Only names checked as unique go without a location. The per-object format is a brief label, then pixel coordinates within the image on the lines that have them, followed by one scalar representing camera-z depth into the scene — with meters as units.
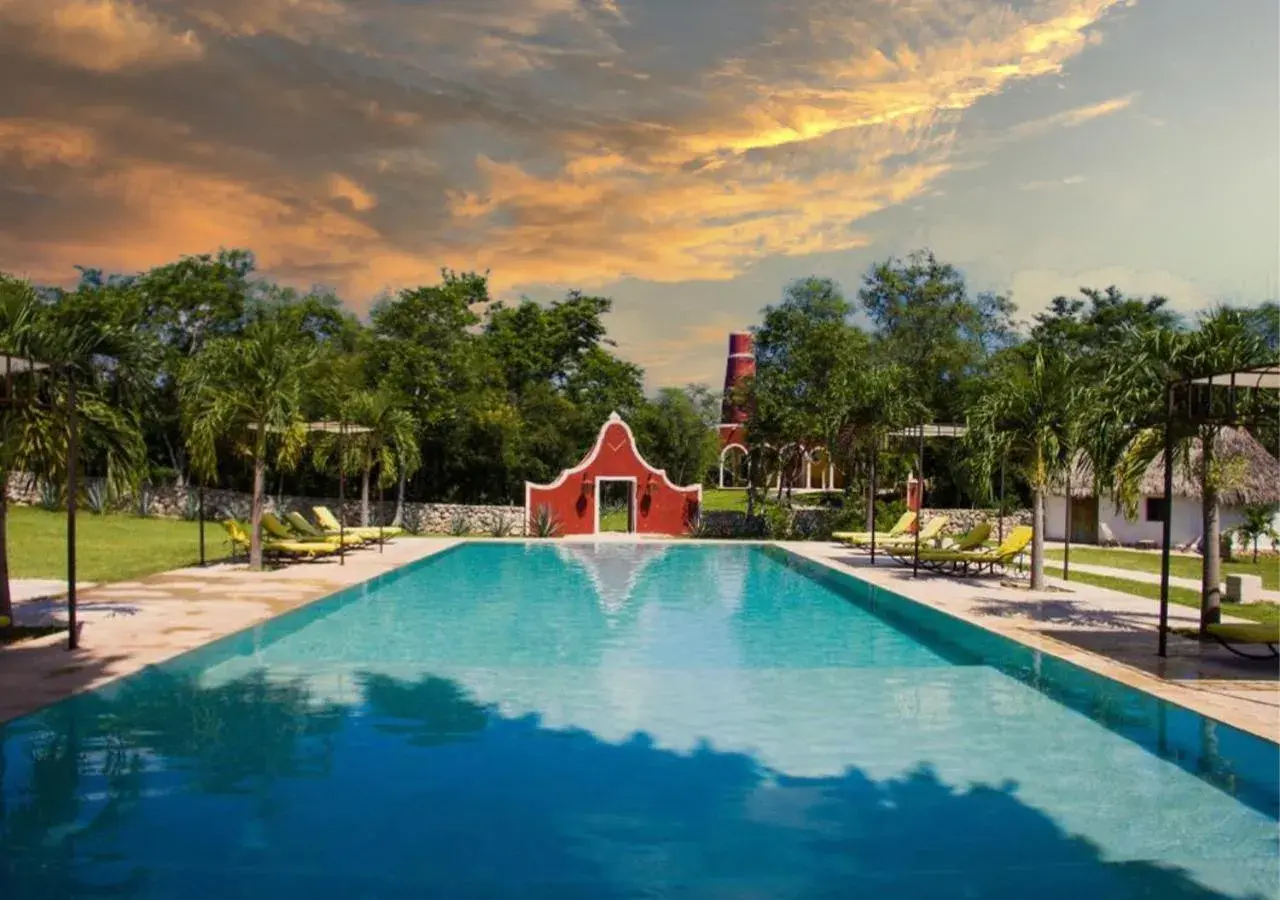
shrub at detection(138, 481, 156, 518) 32.25
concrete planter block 14.22
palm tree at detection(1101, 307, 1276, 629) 10.16
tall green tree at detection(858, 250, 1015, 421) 36.44
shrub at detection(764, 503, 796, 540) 28.73
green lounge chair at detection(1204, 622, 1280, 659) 8.88
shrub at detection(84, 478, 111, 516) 30.22
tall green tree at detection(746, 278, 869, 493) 28.52
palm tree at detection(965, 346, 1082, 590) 14.96
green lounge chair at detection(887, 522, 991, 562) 18.05
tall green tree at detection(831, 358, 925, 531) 24.70
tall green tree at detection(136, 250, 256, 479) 34.19
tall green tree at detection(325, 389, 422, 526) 25.98
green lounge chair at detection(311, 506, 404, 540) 22.30
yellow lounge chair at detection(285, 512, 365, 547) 20.48
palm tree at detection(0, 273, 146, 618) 10.00
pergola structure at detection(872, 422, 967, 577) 19.08
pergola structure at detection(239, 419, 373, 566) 18.64
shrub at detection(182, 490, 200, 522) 32.09
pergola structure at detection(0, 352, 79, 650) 9.03
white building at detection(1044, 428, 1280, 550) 24.17
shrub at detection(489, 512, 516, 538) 29.62
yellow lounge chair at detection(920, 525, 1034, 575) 16.77
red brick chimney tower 57.78
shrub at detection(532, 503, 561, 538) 29.08
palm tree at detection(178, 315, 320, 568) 16.47
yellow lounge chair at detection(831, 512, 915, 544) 23.12
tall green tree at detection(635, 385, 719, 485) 38.66
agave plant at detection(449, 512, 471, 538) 30.12
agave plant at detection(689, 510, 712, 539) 29.58
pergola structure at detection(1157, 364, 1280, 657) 9.02
